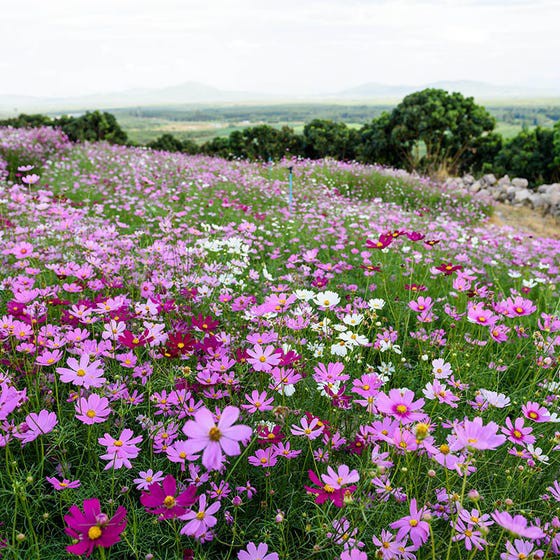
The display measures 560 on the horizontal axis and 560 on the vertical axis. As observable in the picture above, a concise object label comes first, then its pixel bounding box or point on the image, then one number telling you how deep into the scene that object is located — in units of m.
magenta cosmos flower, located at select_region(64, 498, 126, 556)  0.86
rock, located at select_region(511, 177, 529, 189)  10.93
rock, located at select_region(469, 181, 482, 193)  10.85
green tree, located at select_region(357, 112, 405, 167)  13.27
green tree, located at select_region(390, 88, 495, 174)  12.14
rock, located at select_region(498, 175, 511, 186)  11.24
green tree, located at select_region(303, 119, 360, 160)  14.63
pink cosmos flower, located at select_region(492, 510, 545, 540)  0.90
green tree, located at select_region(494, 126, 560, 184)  10.92
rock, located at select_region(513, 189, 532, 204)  10.07
